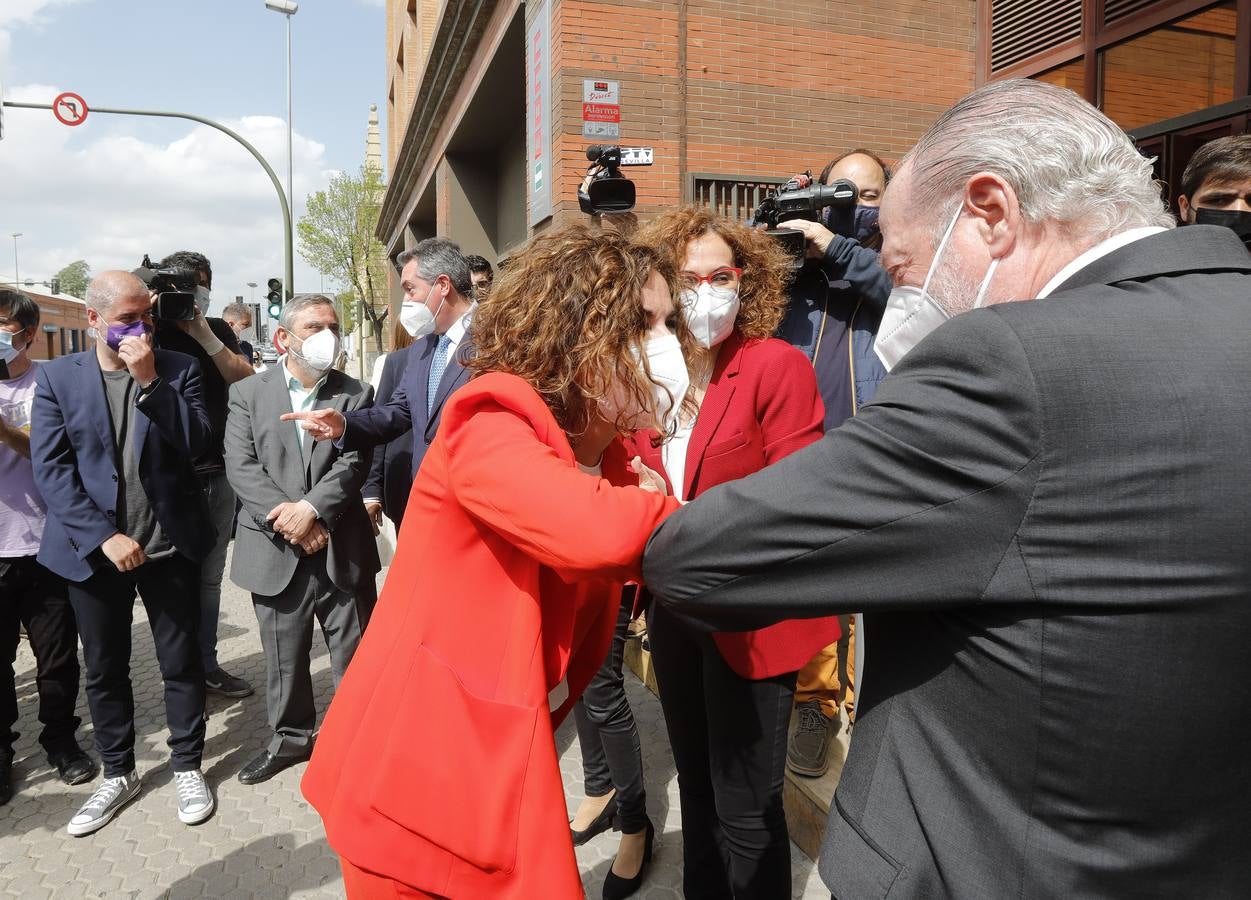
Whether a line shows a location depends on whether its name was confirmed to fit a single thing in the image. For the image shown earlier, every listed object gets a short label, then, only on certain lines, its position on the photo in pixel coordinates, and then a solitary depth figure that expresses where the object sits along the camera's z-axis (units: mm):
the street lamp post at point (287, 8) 22469
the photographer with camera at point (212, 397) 4426
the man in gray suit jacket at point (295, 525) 3842
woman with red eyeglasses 2145
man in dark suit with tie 3738
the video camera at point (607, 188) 3629
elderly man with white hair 842
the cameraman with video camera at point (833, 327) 3150
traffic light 16797
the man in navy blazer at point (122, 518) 3477
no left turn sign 14438
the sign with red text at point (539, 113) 8234
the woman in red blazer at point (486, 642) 1263
